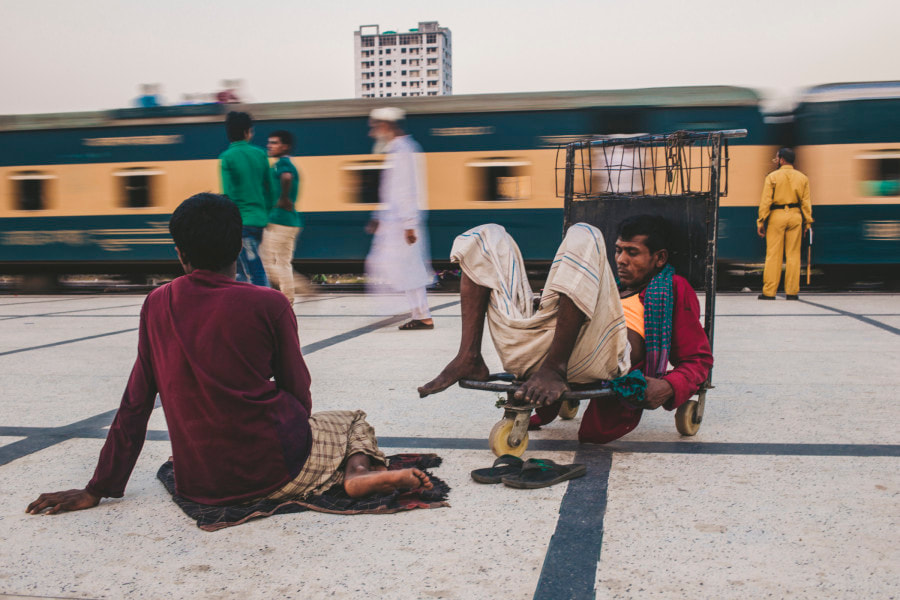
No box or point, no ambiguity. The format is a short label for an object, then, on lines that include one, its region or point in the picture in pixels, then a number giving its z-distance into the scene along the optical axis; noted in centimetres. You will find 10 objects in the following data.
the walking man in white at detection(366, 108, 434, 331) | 701
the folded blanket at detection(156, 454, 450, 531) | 254
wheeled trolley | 316
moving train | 1165
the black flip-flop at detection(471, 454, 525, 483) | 291
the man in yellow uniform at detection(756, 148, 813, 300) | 996
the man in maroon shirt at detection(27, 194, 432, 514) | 246
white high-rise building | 16388
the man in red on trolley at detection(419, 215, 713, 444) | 296
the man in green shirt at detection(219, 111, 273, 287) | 666
